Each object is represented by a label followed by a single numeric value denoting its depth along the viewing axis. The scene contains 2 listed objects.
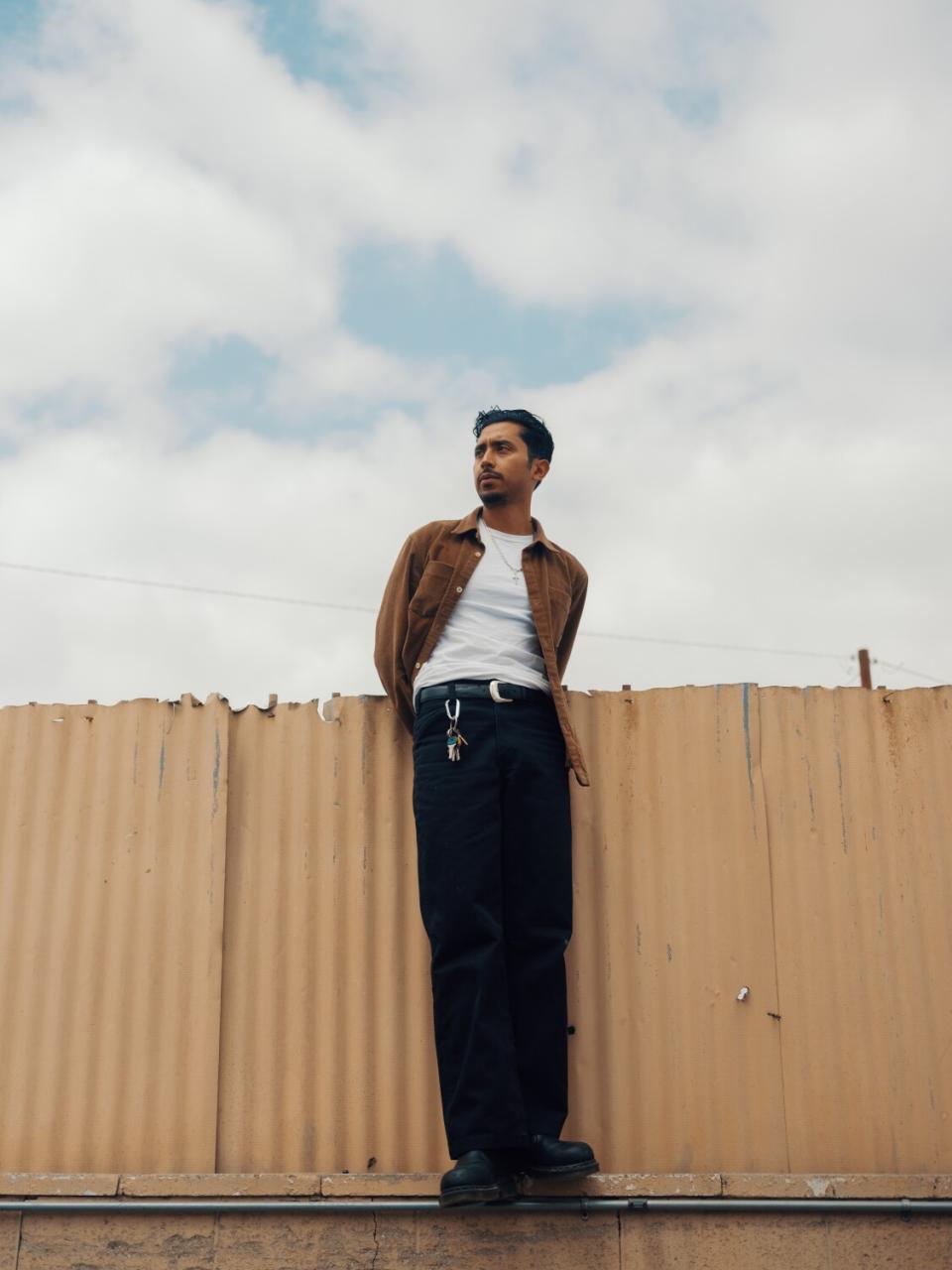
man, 4.08
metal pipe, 4.14
